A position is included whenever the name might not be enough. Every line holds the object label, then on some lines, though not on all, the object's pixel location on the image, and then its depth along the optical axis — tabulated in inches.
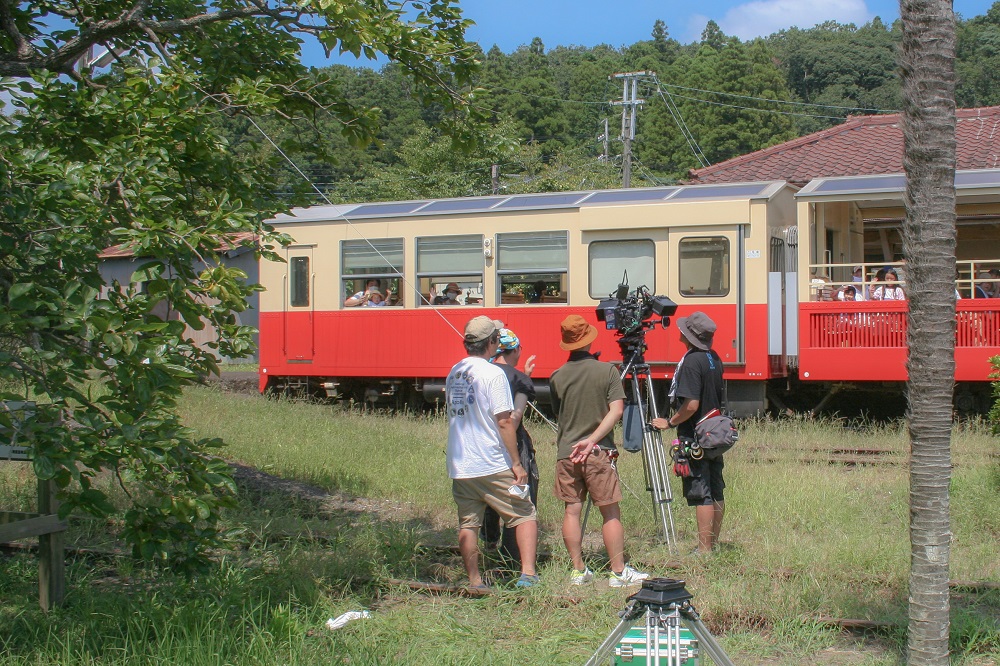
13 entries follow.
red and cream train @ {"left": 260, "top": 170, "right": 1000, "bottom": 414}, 499.5
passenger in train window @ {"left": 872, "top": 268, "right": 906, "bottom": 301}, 495.5
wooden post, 230.1
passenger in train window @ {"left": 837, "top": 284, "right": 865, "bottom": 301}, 505.0
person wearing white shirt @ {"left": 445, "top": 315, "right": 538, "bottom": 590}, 238.2
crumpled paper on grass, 217.6
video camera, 281.4
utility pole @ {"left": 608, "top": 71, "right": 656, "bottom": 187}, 1280.8
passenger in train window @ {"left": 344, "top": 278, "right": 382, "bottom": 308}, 585.9
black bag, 259.0
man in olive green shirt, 245.4
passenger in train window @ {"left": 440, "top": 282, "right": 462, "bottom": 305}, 556.7
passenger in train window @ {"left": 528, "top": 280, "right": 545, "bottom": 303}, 540.4
